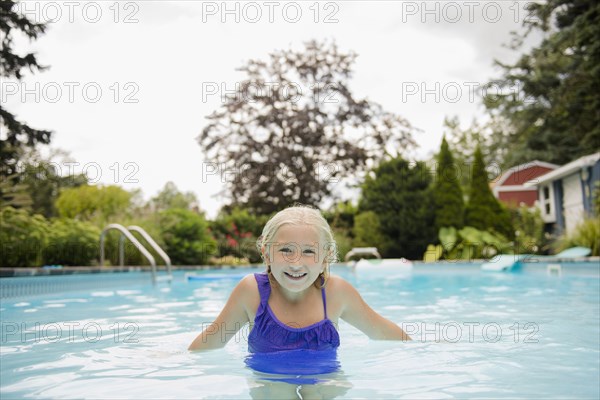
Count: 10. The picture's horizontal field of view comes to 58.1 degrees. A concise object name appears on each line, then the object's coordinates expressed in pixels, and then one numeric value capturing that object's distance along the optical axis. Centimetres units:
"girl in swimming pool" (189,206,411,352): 241
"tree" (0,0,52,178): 1138
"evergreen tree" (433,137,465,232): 1806
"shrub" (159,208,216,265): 1418
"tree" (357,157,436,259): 1802
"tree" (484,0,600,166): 1905
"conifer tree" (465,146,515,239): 1842
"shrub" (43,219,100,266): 994
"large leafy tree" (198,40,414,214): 2106
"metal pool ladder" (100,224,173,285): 906
